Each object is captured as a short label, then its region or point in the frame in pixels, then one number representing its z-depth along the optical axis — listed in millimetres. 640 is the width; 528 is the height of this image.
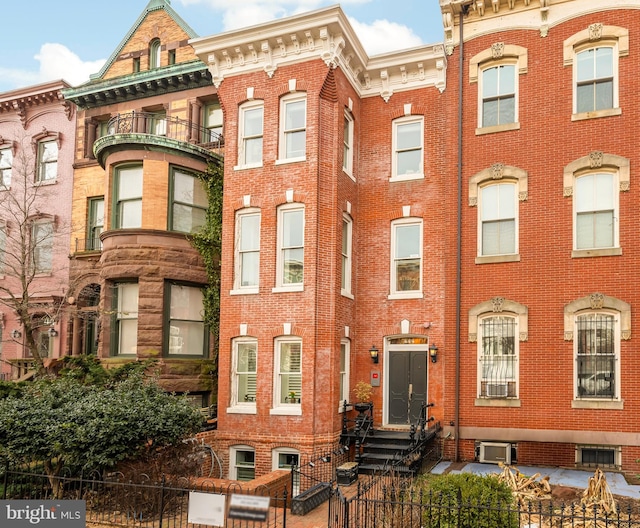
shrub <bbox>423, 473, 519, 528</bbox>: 9828
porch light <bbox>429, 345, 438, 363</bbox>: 18062
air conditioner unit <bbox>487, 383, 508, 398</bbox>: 17172
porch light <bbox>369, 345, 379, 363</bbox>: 18828
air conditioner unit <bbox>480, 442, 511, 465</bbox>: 16947
